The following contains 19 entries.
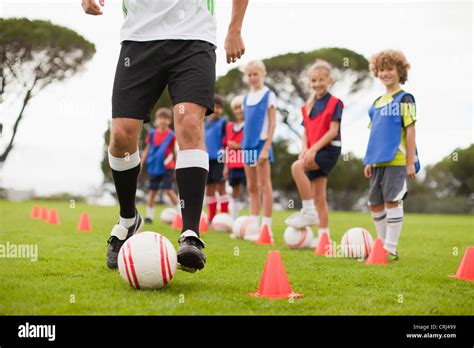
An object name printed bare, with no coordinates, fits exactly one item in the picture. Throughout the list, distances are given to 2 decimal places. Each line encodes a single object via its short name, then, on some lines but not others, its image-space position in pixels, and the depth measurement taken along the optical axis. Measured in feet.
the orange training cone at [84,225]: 28.53
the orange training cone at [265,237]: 23.54
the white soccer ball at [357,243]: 19.31
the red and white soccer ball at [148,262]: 11.01
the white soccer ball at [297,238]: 21.83
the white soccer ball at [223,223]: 30.53
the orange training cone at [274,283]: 11.22
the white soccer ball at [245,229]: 25.66
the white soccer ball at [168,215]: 34.86
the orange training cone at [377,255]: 17.48
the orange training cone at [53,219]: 32.63
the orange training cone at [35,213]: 39.41
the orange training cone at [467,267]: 14.84
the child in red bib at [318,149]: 21.70
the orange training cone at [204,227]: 30.06
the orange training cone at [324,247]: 19.96
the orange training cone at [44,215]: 37.04
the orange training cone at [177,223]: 31.30
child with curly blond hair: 18.94
